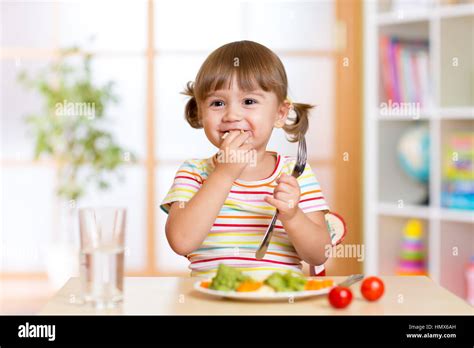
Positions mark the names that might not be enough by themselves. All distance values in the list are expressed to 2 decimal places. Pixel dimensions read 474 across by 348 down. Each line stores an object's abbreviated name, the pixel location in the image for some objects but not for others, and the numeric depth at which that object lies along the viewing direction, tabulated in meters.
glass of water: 1.48
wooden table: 1.44
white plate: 1.48
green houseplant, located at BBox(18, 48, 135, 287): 4.28
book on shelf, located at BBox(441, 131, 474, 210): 3.41
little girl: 1.80
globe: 3.69
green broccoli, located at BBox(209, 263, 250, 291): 1.51
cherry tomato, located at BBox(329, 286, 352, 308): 1.47
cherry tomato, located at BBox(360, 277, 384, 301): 1.52
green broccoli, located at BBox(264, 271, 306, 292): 1.51
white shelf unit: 3.52
